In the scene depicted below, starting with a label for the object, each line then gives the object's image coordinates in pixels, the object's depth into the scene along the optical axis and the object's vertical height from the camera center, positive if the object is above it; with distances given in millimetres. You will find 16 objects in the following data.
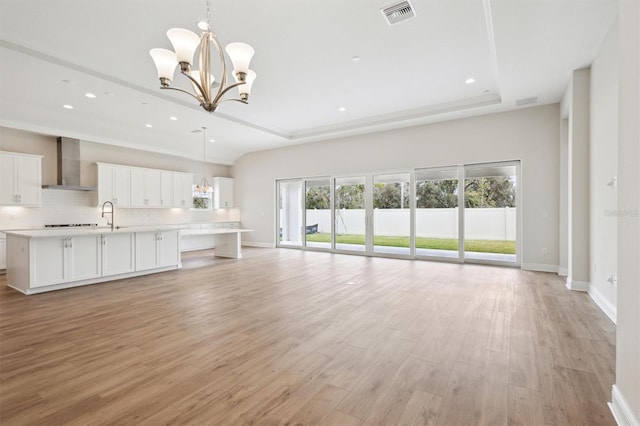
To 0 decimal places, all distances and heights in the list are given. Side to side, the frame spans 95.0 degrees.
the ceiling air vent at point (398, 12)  3133 +2207
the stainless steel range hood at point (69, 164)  6832 +1129
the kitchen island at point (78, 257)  4309 -739
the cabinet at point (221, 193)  10328 +659
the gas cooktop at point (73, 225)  6874 -325
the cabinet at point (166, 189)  8656 +686
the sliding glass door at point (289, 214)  9672 -90
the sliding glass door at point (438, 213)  6879 -50
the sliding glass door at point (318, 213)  8961 -56
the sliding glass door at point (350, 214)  8258 -82
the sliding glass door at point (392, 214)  7520 -77
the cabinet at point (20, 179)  5926 +693
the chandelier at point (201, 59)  2887 +1598
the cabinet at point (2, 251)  6074 -809
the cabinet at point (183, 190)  9023 +691
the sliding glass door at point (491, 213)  6305 -48
